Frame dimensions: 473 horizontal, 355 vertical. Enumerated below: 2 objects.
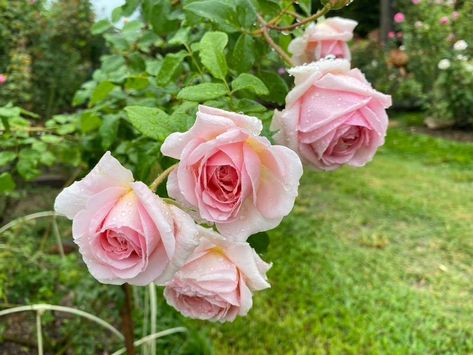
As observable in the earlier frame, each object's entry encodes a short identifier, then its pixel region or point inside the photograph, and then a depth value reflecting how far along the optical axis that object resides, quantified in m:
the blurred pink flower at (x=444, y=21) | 6.24
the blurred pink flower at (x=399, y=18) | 7.03
